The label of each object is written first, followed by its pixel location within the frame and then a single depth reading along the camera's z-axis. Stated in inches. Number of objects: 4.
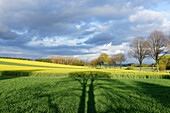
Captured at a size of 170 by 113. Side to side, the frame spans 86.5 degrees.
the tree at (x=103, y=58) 2212.6
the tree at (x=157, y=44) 826.2
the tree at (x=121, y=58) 1859.7
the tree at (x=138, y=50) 936.4
